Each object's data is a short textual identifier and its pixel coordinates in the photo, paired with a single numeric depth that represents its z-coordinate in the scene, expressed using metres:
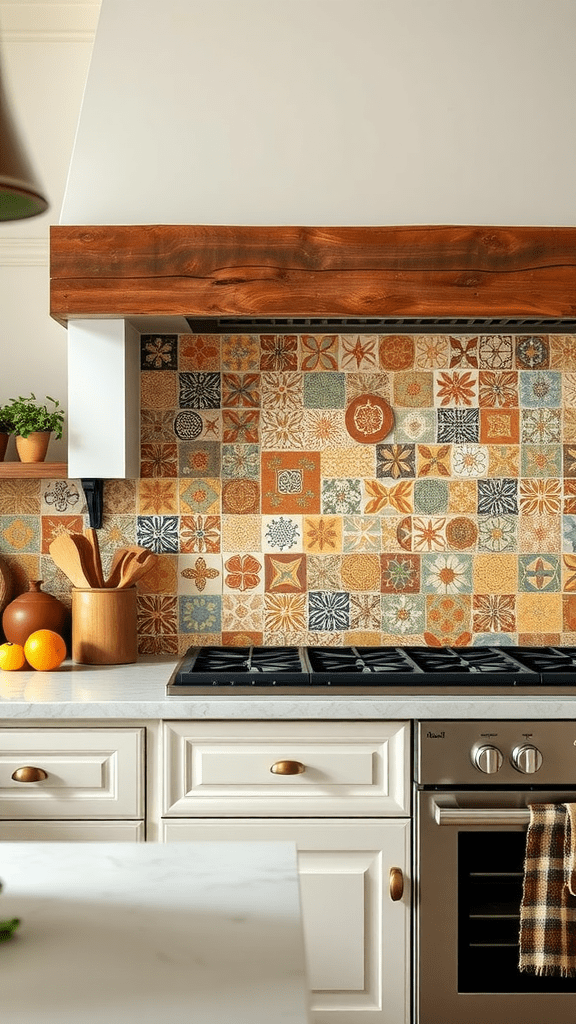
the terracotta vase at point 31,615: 2.59
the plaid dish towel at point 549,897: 2.02
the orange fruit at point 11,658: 2.43
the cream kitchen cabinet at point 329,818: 2.11
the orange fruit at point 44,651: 2.41
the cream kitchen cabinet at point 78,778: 2.13
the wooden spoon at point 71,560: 2.57
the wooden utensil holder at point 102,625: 2.53
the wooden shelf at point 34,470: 2.54
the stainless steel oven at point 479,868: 2.06
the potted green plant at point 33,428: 2.61
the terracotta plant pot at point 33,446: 2.61
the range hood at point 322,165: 2.31
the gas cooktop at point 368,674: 2.17
